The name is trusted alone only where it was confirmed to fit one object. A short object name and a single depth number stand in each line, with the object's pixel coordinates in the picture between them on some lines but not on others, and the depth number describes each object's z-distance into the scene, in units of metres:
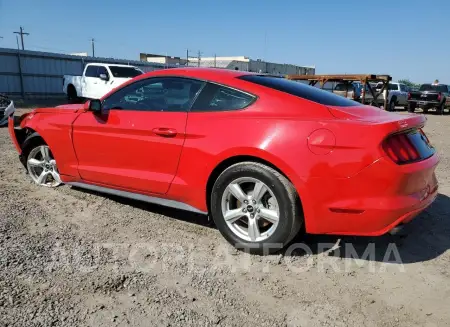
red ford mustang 2.72
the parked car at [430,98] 21.39
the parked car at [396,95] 22.97
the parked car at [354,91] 19.70
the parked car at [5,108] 9.68
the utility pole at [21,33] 53.66
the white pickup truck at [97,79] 16.50
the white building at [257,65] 45.72
